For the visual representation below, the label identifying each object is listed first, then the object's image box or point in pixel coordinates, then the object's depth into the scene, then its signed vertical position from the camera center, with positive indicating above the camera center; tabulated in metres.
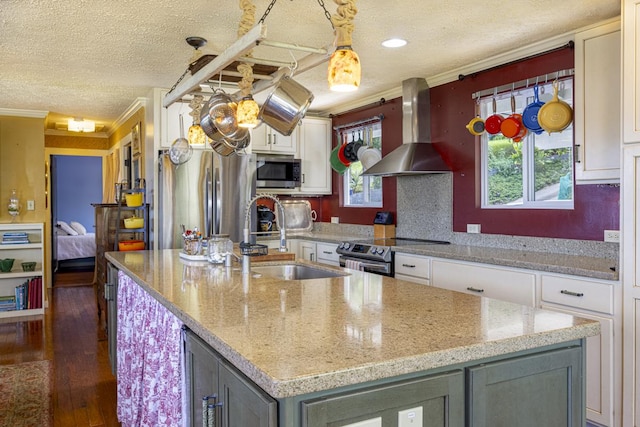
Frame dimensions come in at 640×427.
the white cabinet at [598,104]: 2.89 +0.61
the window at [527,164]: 3.50 +0.33
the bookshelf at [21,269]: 5.60 -0.65
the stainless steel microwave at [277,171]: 5.49 +0.42
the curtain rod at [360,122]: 5.20 +0.94
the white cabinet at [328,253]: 4.82 -0.43
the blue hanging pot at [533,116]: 3.45 +0.64
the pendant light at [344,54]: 1.67 +0.51
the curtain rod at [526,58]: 3.34 +1.09
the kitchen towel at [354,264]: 4.19 -0.46
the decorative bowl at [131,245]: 4.80 -0.34
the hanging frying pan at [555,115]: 3.26 +0.61
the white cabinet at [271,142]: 5.56 +0.75
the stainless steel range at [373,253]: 4.04 -0.37
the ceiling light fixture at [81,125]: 6.09 +1.02
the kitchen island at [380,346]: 1.12 -0.34
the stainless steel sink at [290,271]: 2.89 -0.36
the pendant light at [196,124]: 3.13 +0.53
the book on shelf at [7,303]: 5.54 -1.02
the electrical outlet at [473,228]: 4.09 -0.16
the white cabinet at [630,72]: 2.51 +0.68
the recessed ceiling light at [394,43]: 3.44 +1.15
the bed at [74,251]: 8.34 -0.68
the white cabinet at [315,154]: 5.88 +0.64
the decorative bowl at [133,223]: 5.09 -0.13
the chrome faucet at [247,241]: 2.61 -0.19
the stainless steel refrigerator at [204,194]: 4.79 +0.15
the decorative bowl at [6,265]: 5.54 -0.60
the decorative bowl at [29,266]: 5.64 -0.62
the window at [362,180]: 5.42 +0.33
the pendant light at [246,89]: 2.19 +0.57
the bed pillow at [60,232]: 9.39 -0.41
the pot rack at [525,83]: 3.41 +0.91
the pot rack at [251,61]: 1.97 +0.67
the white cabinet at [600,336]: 2.59 -0.66
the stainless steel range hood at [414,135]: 4.34 +0.66
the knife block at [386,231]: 4.95 -0.21
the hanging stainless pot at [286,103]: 2.29 +0.48
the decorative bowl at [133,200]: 5.13 +0.10
